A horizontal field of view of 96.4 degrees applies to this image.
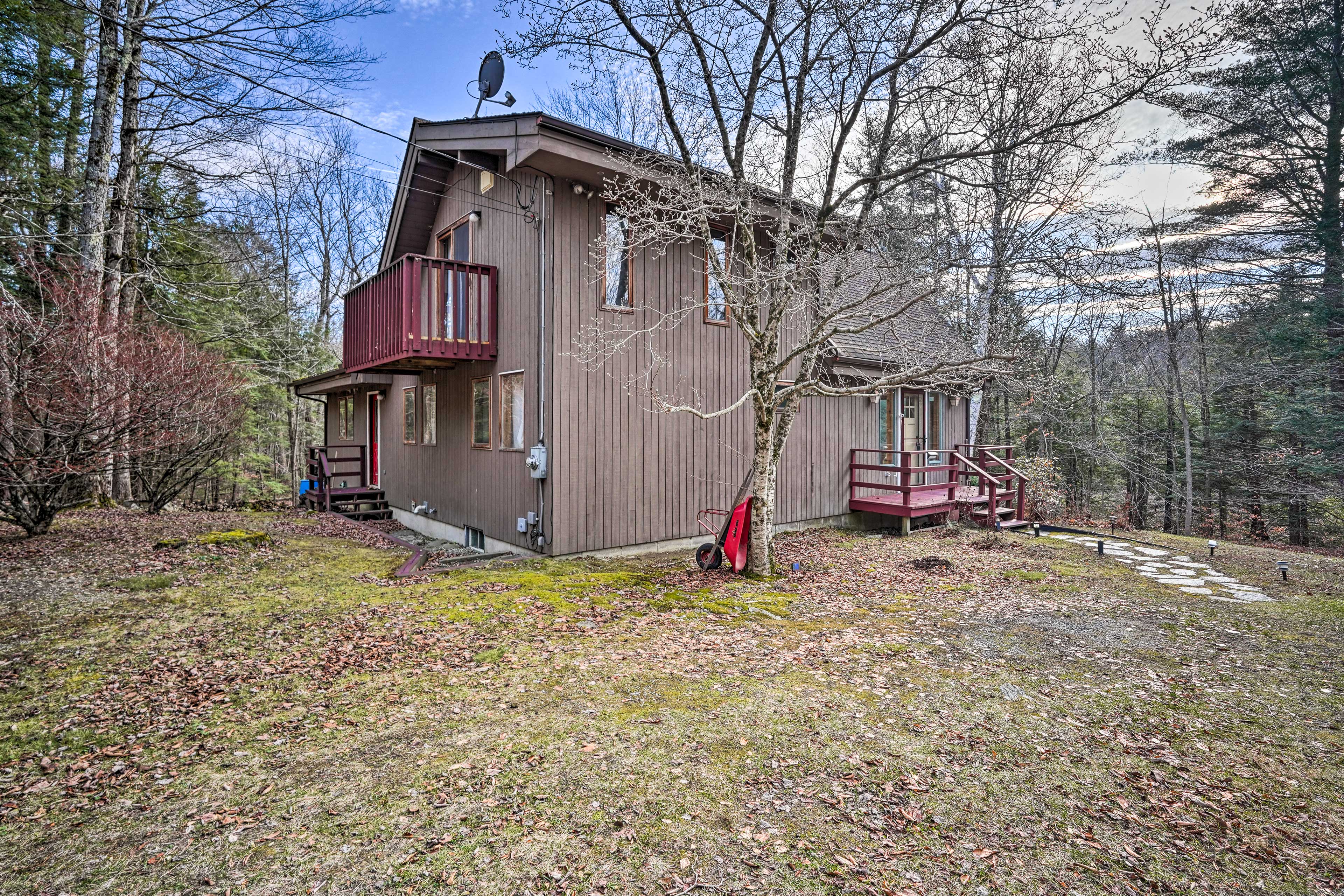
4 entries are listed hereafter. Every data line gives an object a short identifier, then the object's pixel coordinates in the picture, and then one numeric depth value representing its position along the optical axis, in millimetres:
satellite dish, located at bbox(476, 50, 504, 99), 9039
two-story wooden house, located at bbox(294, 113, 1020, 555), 7871
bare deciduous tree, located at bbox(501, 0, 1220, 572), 6445
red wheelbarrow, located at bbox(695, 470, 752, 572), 7199
